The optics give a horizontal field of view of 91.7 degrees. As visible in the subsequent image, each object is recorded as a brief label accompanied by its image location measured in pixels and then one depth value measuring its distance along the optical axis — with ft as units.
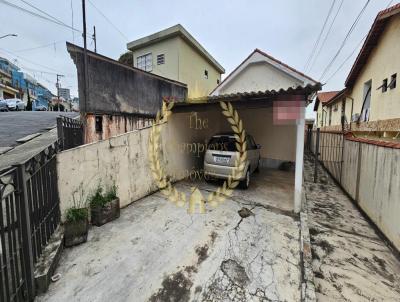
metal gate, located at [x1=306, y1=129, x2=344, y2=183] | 24.61
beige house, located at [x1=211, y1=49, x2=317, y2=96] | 26.43
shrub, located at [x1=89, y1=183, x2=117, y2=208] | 12.92
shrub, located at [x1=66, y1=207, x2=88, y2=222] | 10.81
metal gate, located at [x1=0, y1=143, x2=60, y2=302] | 6.02
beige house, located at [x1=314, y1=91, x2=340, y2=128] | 49.82
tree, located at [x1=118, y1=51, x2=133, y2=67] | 58.53
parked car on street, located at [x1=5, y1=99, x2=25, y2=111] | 62.92
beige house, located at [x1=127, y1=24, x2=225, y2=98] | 37.55
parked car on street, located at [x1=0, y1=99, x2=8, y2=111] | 58.41
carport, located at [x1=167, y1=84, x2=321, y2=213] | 14.99
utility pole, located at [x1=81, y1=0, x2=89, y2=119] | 20.27
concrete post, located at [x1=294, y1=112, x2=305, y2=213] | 14.79
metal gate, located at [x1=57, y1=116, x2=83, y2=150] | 12.14
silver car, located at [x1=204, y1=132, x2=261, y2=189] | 19.19
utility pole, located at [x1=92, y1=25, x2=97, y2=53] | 46.09
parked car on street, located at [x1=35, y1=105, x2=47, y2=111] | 90.93
